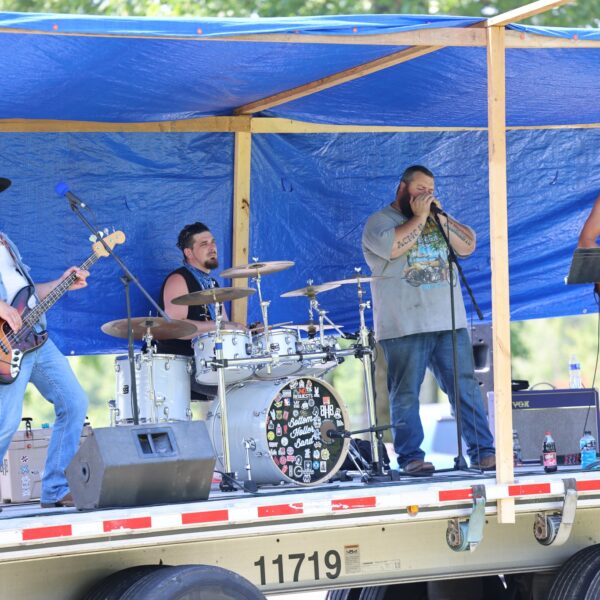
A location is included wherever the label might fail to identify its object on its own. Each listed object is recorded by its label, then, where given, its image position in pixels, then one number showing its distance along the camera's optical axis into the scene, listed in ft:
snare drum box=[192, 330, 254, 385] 40.29
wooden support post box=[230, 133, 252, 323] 48.36
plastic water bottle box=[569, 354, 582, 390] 49.62
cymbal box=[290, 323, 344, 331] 45.49
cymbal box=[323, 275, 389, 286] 41.29
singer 42.68
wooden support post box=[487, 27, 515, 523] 34.77
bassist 37.57
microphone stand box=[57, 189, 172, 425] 37.57
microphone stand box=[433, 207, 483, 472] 40.81
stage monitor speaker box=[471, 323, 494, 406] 51.57
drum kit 39.59
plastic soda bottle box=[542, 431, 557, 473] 40.15
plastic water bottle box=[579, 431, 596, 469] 42.51
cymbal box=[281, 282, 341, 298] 42.46
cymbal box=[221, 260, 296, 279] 40.99
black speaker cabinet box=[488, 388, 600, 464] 46.27
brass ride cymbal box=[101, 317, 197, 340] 40.51
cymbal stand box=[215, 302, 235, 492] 38.26
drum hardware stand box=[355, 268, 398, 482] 38.29
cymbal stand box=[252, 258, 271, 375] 41.01
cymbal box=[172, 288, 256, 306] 40.36
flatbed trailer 30.40
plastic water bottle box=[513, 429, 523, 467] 44.96
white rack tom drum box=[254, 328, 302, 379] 40.94
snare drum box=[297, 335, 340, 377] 41.25
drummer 44.14
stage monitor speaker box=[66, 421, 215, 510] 32.09
